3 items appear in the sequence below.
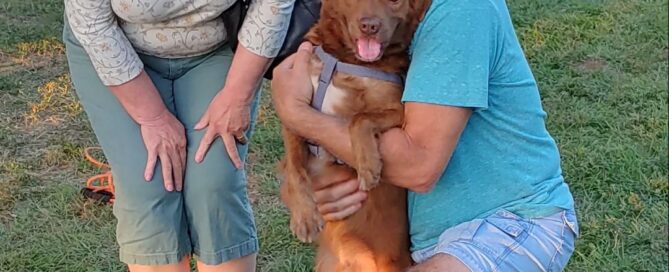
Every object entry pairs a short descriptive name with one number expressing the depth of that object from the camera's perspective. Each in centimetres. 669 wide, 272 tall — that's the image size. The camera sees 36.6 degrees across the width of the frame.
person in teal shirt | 249
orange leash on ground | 463
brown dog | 268
